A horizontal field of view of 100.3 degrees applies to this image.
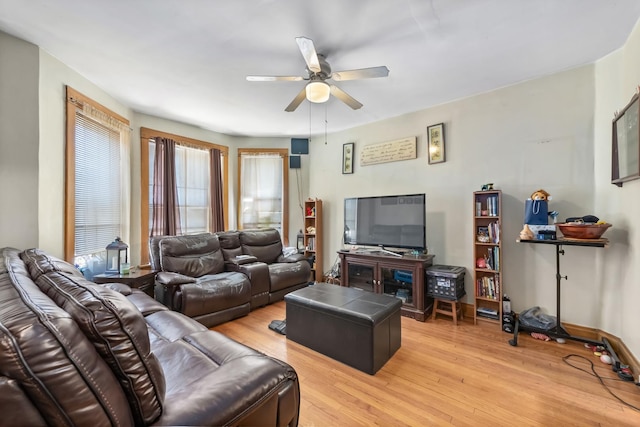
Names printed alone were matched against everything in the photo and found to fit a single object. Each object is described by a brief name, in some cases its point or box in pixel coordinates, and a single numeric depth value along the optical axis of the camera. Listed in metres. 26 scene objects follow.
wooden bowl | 2.15
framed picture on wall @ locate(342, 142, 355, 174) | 4.35
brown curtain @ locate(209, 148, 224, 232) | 4.48
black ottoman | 2.06
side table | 2.73
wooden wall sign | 3.71
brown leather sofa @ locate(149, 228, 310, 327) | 2.79
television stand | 3.10
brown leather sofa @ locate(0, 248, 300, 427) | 0.66
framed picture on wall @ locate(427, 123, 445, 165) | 3.41
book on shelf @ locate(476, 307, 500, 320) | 2.90
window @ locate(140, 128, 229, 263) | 3.77
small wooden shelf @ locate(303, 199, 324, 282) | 4.49
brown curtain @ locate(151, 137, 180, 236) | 3.86
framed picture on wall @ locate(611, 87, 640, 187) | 1.83
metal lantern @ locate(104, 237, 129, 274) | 2.95
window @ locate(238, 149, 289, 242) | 4.89
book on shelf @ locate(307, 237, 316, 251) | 4.63
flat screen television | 3.29
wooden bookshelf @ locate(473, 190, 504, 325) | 2.83
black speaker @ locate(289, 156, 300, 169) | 4.91
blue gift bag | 2.48
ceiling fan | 2.00
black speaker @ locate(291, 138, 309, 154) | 4.86
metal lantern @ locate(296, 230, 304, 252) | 4.74
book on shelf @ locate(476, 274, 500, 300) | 2.88
